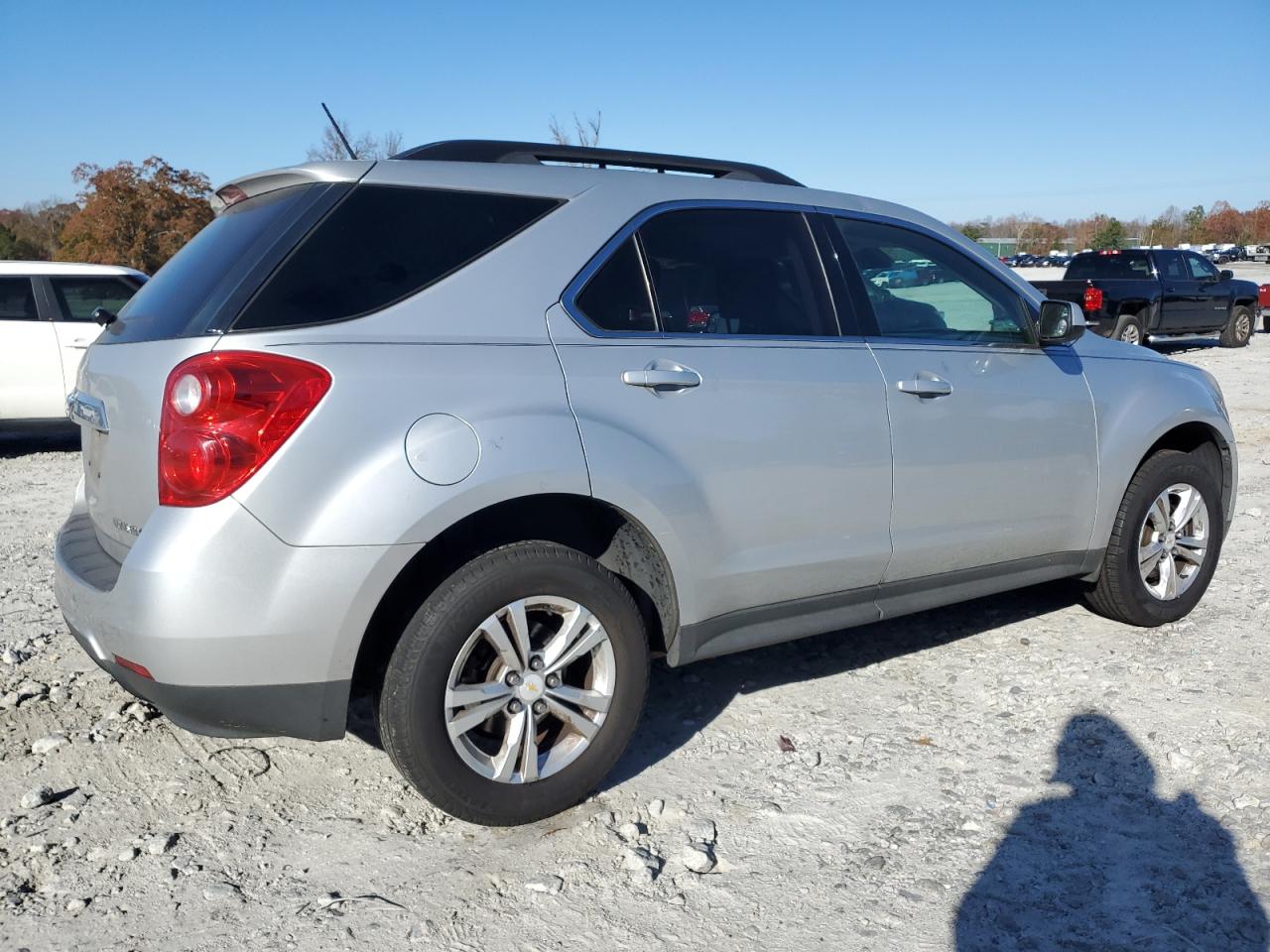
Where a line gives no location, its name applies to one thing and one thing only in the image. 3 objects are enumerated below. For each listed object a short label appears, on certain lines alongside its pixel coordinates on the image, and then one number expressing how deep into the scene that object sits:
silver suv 2.74
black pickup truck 17.80
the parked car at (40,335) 9.48
